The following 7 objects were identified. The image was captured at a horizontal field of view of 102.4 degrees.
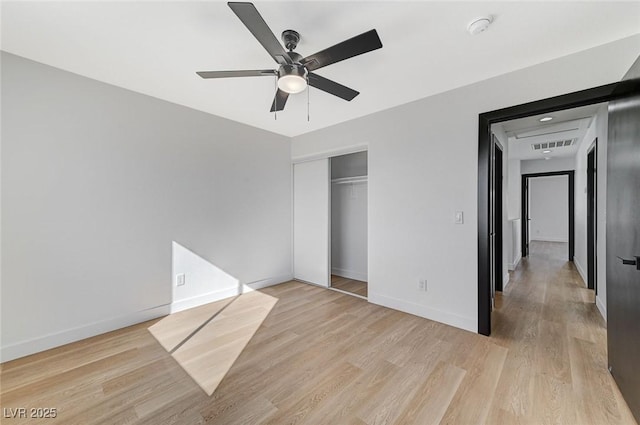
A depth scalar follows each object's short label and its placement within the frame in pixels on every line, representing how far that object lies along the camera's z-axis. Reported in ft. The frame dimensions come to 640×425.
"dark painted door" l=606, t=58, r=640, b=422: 4.74
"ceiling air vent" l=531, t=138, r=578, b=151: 15.83
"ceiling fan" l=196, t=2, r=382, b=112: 4.37
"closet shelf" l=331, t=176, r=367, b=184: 13.98
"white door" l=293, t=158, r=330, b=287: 13.04
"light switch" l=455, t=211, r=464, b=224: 8.51
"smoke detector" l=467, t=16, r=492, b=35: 5.48
